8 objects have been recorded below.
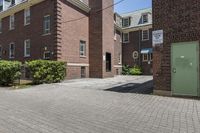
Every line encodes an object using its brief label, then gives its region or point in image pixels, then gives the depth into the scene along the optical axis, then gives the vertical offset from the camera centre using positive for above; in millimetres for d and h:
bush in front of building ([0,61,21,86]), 9837 -370
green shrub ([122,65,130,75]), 19407 -466
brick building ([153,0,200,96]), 6225 +928
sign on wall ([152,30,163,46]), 6812 +1564
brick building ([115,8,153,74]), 19318 +4269
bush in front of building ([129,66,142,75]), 18877 -597
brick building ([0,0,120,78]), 12386 +3493
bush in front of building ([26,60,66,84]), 9933 -300
